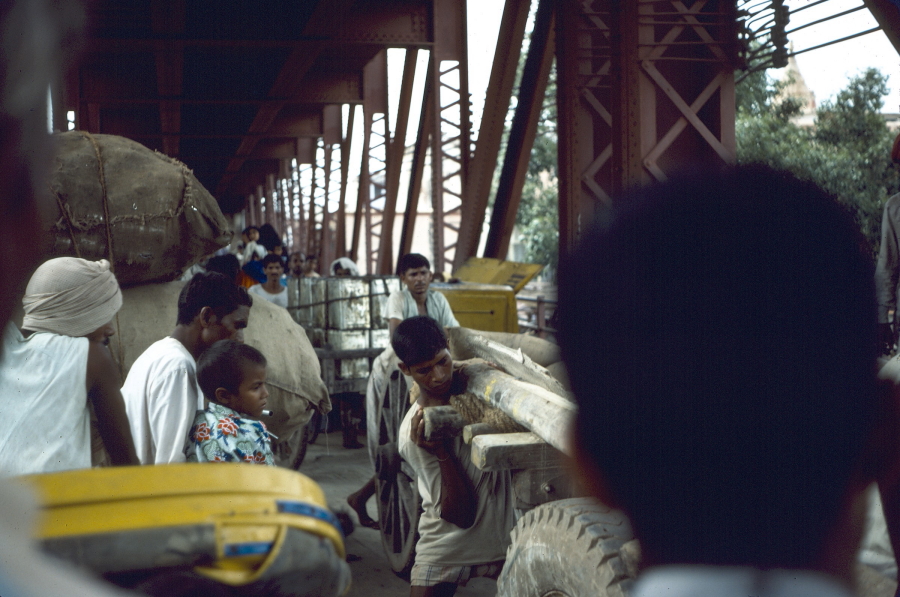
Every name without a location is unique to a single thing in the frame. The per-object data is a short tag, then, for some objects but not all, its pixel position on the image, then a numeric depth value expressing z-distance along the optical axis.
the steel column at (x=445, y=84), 9.17
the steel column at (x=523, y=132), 6.20
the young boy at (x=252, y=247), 11.64
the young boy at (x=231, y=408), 2.26
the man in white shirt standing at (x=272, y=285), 8.05
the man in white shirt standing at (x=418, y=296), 5.78
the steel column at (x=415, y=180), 10.72
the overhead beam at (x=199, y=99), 10.73
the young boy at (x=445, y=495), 3.05
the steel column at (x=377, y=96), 12.93
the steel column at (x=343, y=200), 15.01
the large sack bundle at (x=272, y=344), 3.34
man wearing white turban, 1.64
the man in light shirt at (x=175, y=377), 2.26
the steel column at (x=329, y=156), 16.28
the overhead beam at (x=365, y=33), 8.77
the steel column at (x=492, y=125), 7.28
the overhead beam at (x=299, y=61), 8.48
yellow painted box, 6.76
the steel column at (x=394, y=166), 11.74
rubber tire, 1.47
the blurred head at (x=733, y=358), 0.72
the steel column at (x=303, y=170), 19.58
